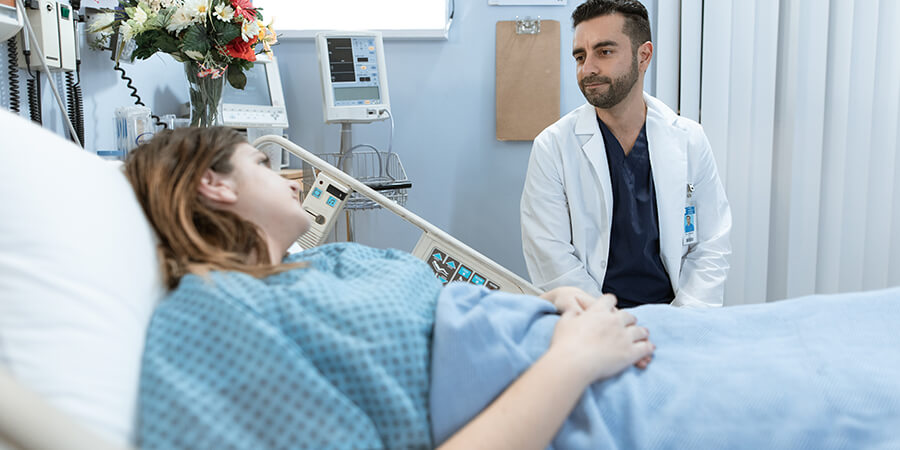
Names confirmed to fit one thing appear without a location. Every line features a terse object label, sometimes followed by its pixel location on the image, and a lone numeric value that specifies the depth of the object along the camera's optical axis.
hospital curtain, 2.42
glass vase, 1.92
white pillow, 0.64
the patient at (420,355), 0.71
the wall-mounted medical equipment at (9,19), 1.42
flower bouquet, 1.79
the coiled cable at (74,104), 1.82
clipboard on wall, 2.88
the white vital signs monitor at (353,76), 2.62
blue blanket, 0.83
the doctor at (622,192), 2.09
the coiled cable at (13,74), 1.56
